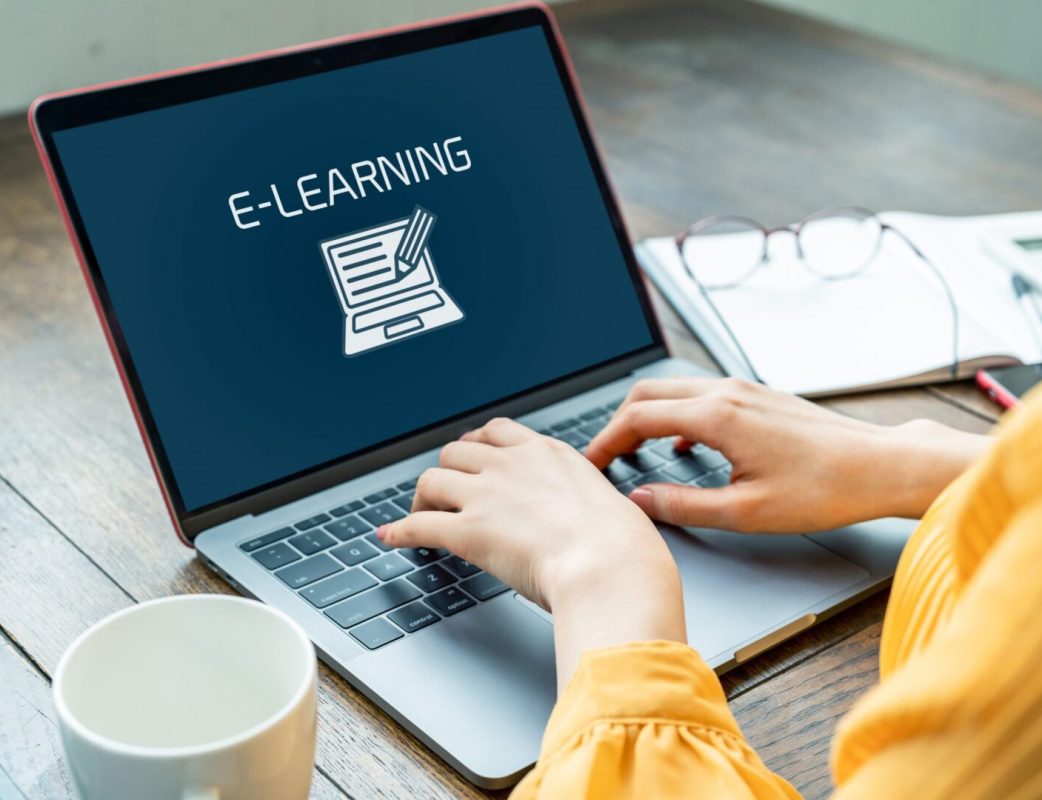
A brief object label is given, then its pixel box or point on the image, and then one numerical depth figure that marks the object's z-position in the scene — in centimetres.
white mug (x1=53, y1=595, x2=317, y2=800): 96
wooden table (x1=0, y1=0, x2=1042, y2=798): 107
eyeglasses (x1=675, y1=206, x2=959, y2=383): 141
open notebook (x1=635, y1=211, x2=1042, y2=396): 132
